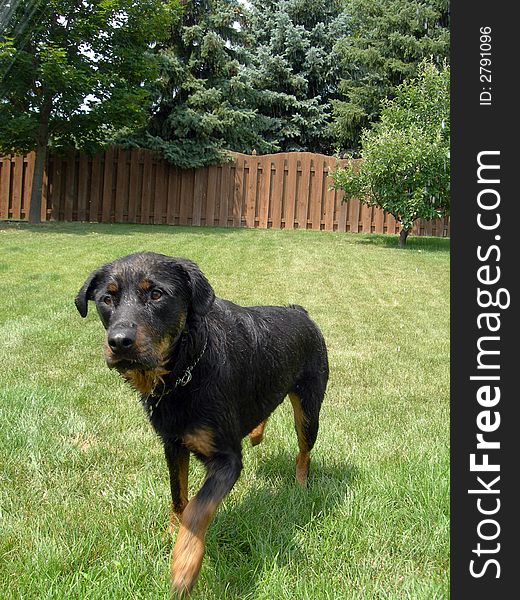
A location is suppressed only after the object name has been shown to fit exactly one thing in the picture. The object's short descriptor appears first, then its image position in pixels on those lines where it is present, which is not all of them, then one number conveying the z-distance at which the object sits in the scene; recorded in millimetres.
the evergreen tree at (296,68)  24203
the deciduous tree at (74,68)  15008
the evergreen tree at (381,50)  23453
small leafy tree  13953
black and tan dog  2105
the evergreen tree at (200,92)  18859
